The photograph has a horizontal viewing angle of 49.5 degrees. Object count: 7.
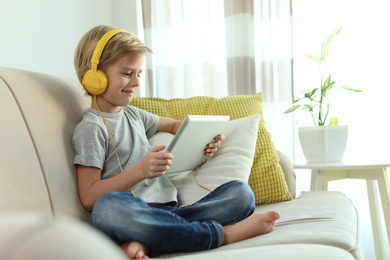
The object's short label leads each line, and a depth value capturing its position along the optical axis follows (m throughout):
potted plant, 1.94
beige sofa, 0.84
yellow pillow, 1.40
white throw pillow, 1.25
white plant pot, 1.94
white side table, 1.81
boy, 0.87
